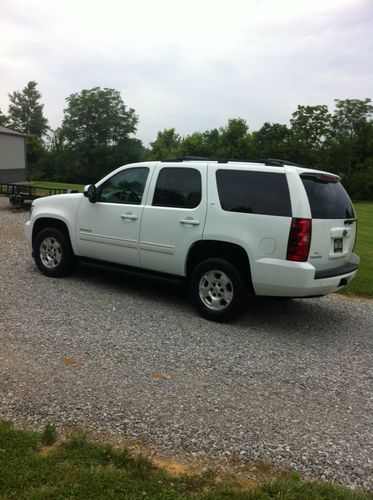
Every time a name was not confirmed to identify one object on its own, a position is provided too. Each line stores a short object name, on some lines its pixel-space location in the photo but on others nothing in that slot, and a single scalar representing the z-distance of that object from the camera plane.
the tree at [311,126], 63.38
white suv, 5.28
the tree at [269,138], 64.19
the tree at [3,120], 80.62
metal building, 32.72
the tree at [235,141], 68.38
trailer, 16.61
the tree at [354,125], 62.41
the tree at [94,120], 82.38
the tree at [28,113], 92.12
